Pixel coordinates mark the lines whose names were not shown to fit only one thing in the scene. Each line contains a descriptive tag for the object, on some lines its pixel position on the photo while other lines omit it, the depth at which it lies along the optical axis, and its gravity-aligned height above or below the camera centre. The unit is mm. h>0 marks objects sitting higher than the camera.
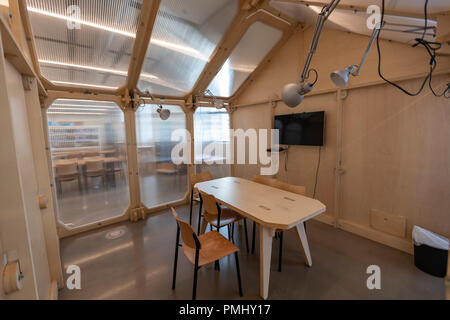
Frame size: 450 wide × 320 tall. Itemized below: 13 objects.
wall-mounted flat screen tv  2984 +142
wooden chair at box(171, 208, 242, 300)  1502 -964
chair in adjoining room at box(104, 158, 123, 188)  3193 -484
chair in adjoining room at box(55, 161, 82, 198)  2801 -454
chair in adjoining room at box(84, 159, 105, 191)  3023 -438
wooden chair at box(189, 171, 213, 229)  3064 -654
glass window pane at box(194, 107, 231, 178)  4172 -3
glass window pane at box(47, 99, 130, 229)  2783 -278
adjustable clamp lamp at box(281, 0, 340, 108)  1623 +387
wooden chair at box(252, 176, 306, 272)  2293 -638
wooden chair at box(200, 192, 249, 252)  2111 -950
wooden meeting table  1645 -669
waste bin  1884 -1167
